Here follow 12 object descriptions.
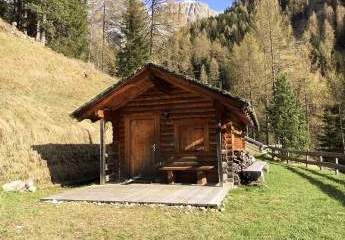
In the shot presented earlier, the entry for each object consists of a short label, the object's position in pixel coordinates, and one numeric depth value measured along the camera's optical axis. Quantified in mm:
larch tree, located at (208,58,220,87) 77500
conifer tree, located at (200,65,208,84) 79225
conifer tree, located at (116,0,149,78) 44625
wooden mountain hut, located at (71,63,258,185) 15961
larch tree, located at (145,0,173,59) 43344
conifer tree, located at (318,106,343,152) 40031
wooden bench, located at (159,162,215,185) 15844
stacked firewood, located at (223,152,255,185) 16391
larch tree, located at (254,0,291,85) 44000
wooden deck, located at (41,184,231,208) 12055
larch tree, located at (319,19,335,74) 87500
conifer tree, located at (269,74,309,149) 37656
